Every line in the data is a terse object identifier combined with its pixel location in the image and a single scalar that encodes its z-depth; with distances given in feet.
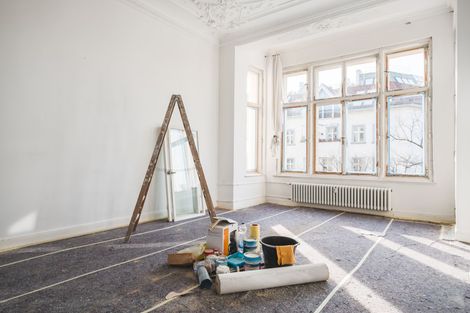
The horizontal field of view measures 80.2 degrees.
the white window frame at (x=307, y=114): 19.29
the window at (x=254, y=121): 20.15
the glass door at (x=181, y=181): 14.52
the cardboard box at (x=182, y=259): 8.12
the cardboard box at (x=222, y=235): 8.41
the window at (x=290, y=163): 20.16
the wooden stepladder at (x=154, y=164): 10.49
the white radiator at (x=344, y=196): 15.84
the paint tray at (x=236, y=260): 7.39
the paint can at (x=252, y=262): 7.46
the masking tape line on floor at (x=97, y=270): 6.42
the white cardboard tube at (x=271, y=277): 6.57
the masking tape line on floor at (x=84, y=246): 8.50
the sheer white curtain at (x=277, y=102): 19.99
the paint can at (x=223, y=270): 7.03
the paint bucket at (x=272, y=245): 7.21
